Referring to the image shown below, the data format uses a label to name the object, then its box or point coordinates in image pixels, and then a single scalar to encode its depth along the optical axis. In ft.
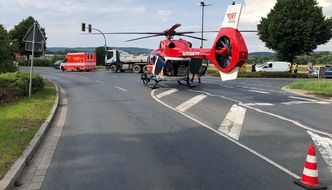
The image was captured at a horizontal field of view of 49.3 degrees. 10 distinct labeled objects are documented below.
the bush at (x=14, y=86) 46.80
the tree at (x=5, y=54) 66.08
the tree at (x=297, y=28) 138.10
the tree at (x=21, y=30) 271.08
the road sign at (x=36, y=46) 49.91
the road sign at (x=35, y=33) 50.21
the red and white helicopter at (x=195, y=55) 50.62
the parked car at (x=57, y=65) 218.85
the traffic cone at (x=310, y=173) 18.04
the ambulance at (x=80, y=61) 169.89
